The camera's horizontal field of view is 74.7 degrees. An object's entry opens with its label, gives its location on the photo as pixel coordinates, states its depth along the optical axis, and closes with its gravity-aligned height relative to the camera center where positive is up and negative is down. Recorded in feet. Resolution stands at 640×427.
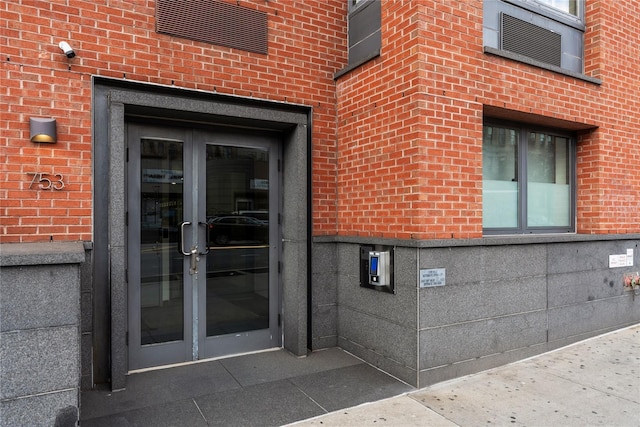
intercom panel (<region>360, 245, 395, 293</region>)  14.55 -1.89
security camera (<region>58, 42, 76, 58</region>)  12.54 +4.97
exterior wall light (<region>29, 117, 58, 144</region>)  12.32 +2.51
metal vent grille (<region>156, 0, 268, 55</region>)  14.35 +6.85
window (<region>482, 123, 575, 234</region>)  16.87 +1.45
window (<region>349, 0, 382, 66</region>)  16.01 +7.36
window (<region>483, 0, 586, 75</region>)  16.43 +7.65
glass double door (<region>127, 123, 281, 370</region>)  14.79 -1.12
